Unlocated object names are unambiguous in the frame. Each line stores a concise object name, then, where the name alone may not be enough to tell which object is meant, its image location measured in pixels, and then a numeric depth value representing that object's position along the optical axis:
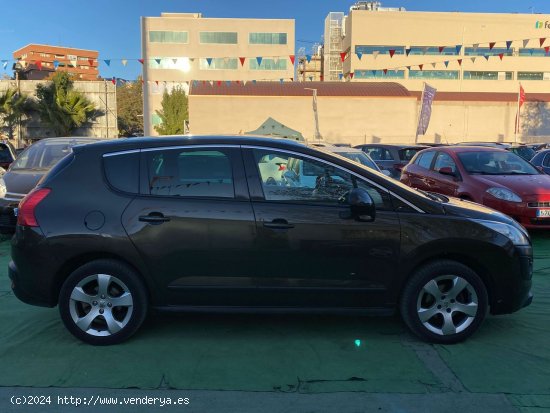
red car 7.46
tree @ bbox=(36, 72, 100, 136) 35.56
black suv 3.76
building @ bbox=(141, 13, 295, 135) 60.56
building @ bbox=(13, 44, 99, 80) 92.18
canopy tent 37.53
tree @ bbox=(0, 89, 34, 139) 35.44
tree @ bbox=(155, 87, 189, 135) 53.25
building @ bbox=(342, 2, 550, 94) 57.00
